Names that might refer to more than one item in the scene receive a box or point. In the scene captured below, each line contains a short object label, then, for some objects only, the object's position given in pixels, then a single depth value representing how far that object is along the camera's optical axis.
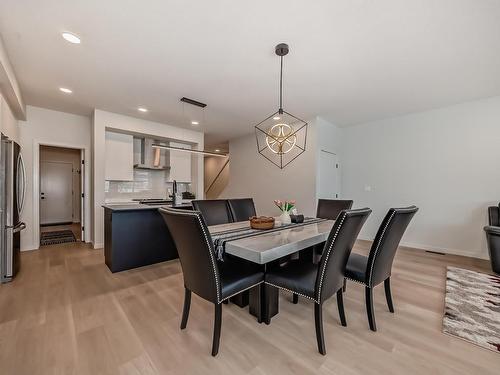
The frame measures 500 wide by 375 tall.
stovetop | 4.71
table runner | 1.72
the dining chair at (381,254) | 1.74
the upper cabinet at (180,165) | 5.49
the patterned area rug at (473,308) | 1.75
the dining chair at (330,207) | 3.13
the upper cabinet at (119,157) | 4.55
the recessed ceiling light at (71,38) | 2.15
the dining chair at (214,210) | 2.72
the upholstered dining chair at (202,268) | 1.43
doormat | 4.74
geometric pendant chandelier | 4.81
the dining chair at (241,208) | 3.06
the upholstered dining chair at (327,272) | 1.48
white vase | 2.55
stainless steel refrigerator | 2.62
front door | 6.76
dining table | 1.51
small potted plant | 2.54
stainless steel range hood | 5.14
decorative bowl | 2.19
